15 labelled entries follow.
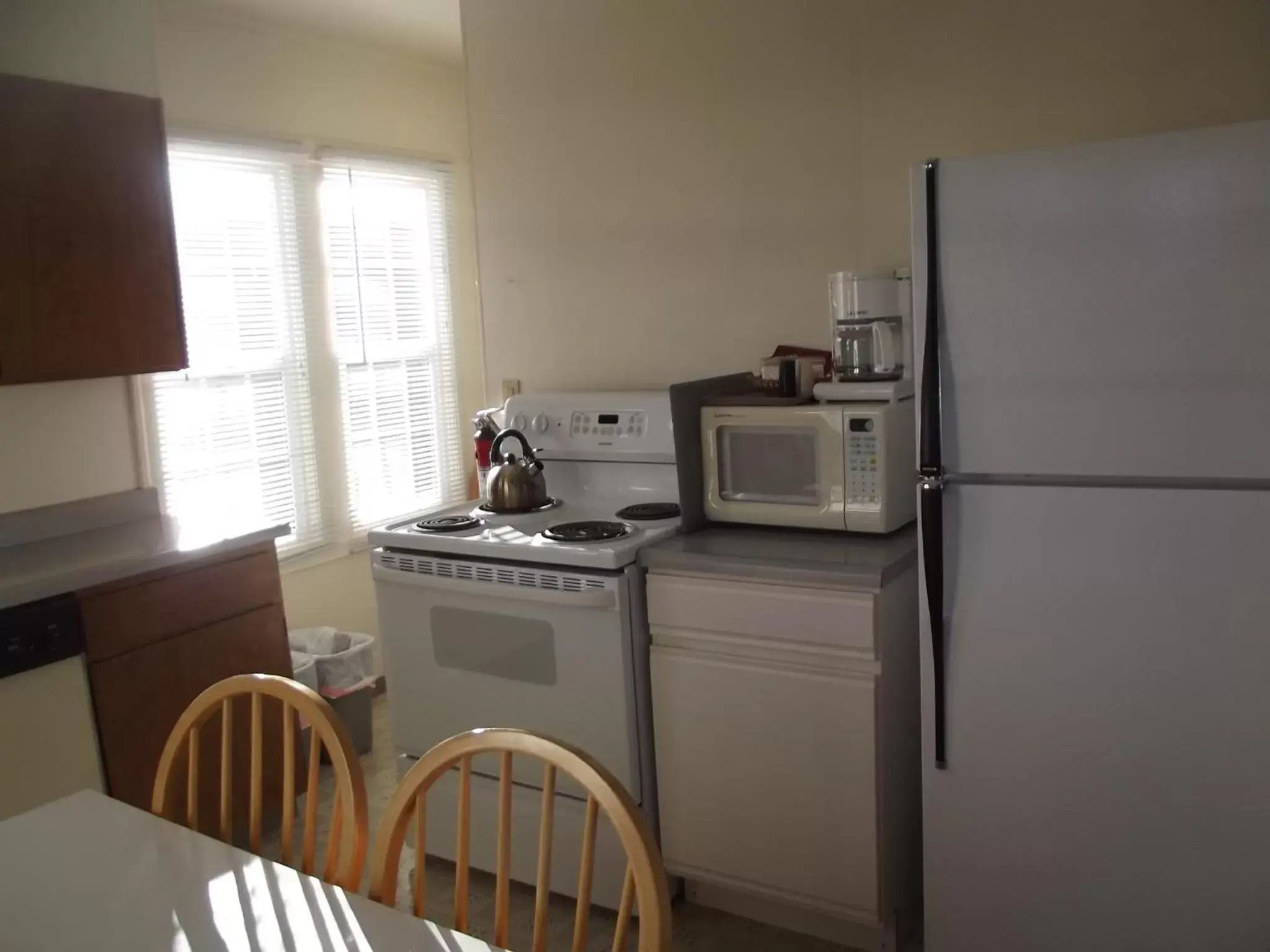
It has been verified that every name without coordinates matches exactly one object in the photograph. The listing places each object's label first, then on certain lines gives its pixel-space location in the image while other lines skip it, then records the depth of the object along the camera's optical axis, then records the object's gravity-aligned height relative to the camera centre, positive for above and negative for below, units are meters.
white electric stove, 2.33 -0.62
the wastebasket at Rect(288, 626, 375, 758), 3.42 -1.03
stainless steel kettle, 2.77 -0.34
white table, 1.11 -0.59
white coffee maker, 2.33 +0.03
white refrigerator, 1.64 -0.35
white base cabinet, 2.12 -0.86
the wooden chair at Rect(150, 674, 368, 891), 1.34 -0.54
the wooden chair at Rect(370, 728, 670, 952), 1.06 -0.54
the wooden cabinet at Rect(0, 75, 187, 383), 2.49 +0.37
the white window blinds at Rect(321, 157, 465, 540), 4.00 +0.13
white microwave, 2.22 -0.27
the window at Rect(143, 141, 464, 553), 3.44 +0.08
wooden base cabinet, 2.41 -0.69
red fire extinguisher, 2.99 -0.22
